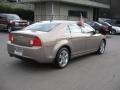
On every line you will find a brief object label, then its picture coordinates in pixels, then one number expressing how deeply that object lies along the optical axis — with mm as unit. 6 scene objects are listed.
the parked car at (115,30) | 13359
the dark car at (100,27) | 11824
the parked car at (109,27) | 12315
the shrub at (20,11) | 17505
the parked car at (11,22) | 11510
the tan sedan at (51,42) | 3707
